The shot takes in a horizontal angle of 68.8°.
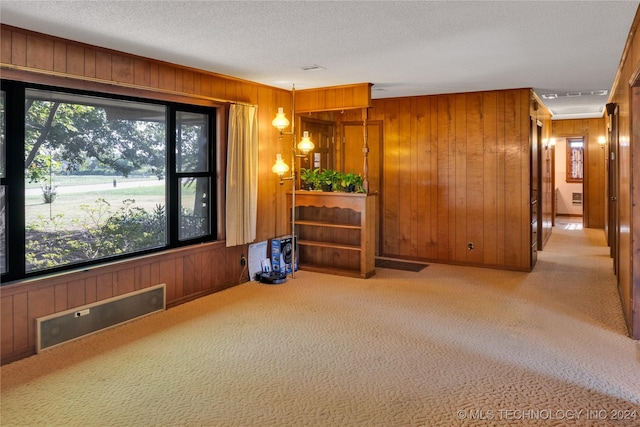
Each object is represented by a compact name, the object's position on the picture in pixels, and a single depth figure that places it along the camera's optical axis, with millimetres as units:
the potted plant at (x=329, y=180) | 5957
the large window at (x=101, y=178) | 3488
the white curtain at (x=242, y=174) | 5102
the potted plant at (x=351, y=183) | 5805
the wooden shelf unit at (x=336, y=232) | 5730
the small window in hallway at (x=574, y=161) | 12227
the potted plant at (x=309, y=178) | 6029
